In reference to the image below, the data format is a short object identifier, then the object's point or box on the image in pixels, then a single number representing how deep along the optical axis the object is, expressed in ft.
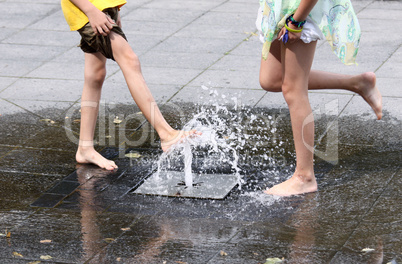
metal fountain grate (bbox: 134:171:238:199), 32.01
